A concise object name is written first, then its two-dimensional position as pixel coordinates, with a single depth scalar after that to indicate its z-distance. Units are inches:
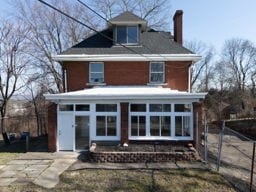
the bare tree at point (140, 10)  956.5
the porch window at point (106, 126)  443.3
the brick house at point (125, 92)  436.1
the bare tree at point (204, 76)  1431.7
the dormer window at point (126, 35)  548.5
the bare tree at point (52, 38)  797.4
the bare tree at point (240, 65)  1520.4
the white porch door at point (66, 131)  436.5
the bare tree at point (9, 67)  598.9
